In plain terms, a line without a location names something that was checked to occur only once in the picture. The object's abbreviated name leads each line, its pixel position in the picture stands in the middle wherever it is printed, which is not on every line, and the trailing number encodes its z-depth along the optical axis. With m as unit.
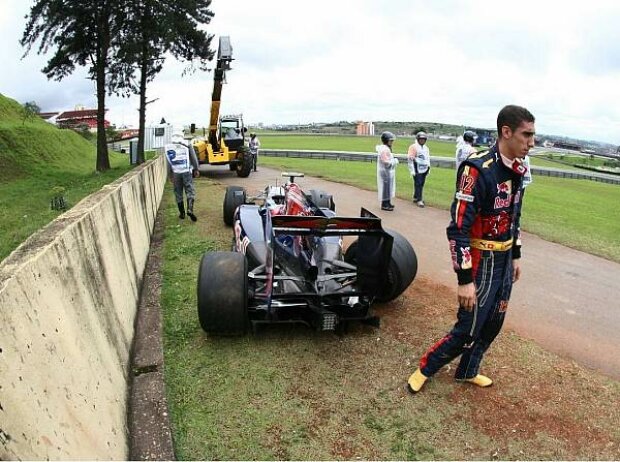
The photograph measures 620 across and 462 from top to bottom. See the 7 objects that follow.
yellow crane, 17.84
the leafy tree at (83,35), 19.72
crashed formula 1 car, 4.63
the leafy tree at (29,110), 23.23
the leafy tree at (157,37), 20.64
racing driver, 3.50
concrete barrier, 2.04
